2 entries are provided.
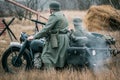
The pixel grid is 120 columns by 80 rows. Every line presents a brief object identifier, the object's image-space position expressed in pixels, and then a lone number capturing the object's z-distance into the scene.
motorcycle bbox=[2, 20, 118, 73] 10.14
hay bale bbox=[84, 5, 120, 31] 18.88
